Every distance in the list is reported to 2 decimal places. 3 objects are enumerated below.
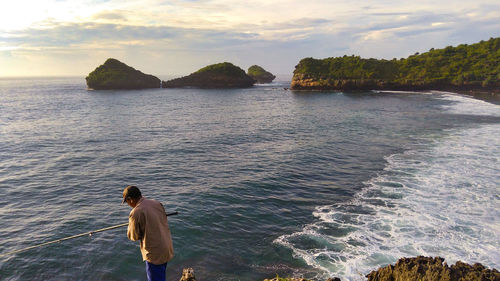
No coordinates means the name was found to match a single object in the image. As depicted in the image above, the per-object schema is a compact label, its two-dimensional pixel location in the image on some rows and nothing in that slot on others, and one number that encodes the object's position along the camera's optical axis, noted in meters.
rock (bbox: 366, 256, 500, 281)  6.74
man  5.52
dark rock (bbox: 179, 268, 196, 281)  7.19
